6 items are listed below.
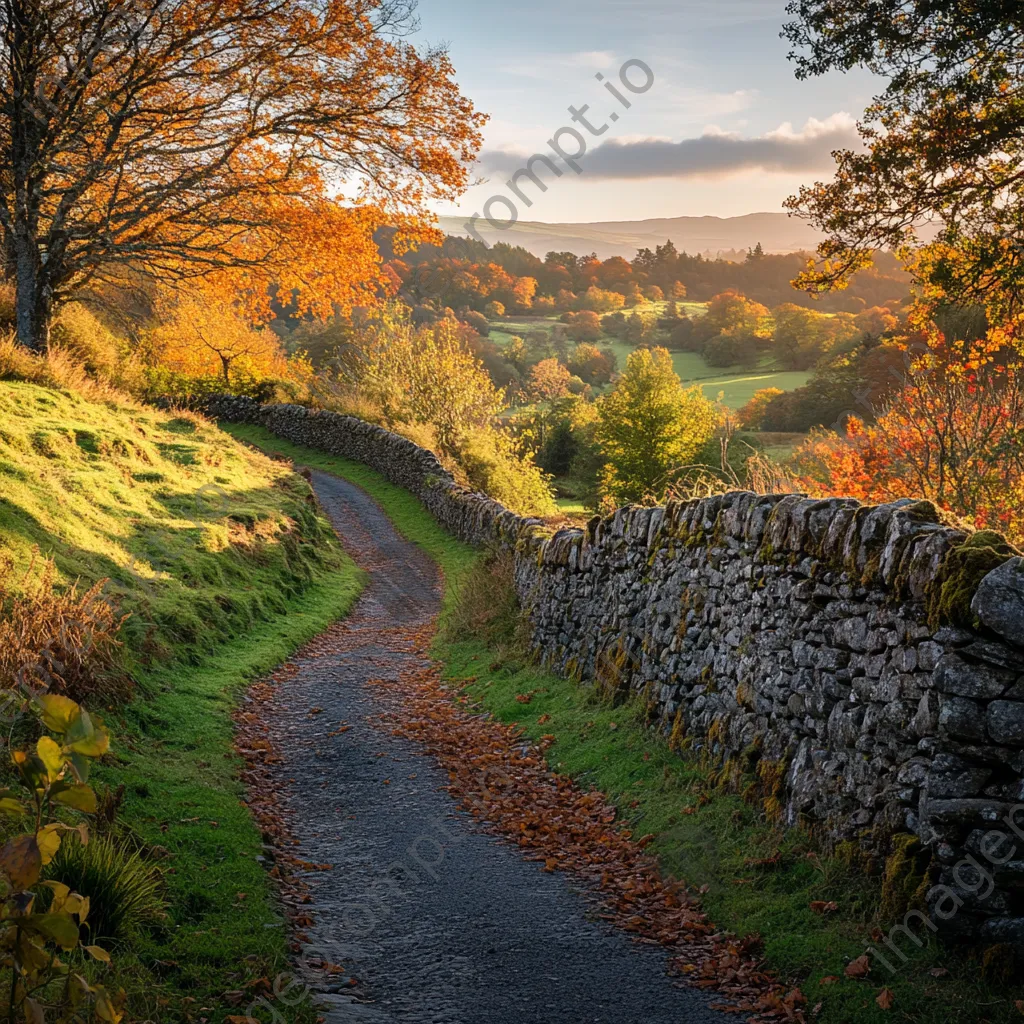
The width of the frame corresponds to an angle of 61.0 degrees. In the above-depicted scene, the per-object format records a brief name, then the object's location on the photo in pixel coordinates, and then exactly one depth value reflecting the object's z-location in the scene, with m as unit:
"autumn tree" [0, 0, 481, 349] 15.53
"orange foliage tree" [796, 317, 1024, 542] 11.48
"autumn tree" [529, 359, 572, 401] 69.50
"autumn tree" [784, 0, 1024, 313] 10.80
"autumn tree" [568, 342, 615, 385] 87.63
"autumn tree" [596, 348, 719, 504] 42.38
